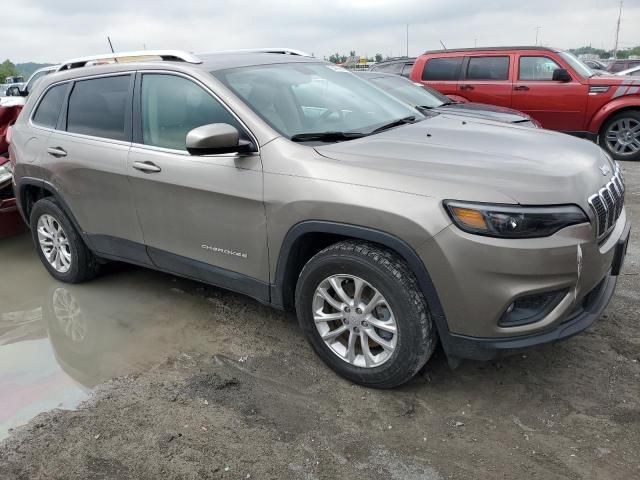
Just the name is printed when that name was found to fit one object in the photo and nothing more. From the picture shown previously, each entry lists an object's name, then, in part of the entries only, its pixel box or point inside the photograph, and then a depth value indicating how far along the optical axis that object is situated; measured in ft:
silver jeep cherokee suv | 8.28
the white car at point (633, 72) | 34.52
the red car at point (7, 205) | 18.30
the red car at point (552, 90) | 29.12
